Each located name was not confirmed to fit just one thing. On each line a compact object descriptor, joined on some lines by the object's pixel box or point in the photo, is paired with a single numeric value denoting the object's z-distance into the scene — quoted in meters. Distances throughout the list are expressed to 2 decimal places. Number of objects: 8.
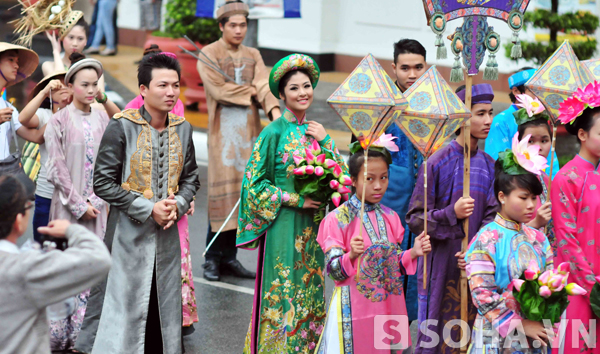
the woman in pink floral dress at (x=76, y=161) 10.64
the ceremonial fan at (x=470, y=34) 8.57
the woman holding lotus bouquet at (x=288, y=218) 9.31
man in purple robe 9.04
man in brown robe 13.73
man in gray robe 9.05
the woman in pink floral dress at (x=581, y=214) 8.48
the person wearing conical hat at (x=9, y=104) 11.00
